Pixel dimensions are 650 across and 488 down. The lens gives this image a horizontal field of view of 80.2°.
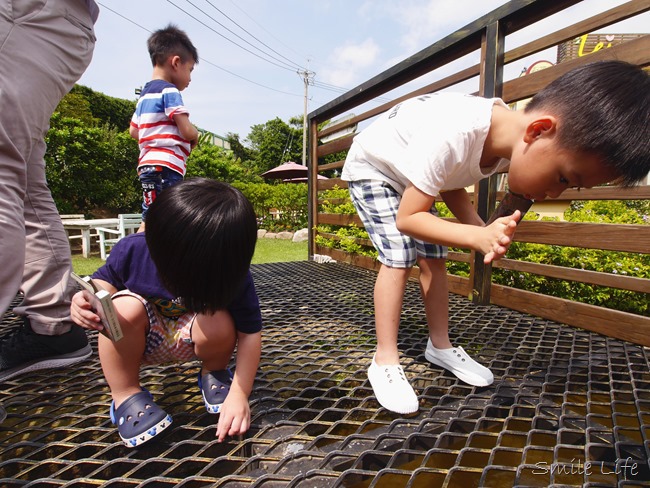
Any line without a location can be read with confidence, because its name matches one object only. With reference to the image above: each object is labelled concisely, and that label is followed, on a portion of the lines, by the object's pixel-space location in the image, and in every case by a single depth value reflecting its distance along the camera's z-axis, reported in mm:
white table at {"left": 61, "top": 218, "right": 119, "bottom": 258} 6008
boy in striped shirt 2496
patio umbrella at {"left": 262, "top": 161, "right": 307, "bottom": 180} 14458
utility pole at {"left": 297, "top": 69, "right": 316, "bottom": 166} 28217
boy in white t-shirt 1002
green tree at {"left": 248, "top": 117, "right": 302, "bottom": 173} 30203
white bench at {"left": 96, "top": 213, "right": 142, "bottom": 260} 5980
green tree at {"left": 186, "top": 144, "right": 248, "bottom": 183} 11305
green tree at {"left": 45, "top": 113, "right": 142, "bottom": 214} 7402
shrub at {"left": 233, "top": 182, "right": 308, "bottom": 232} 10219
